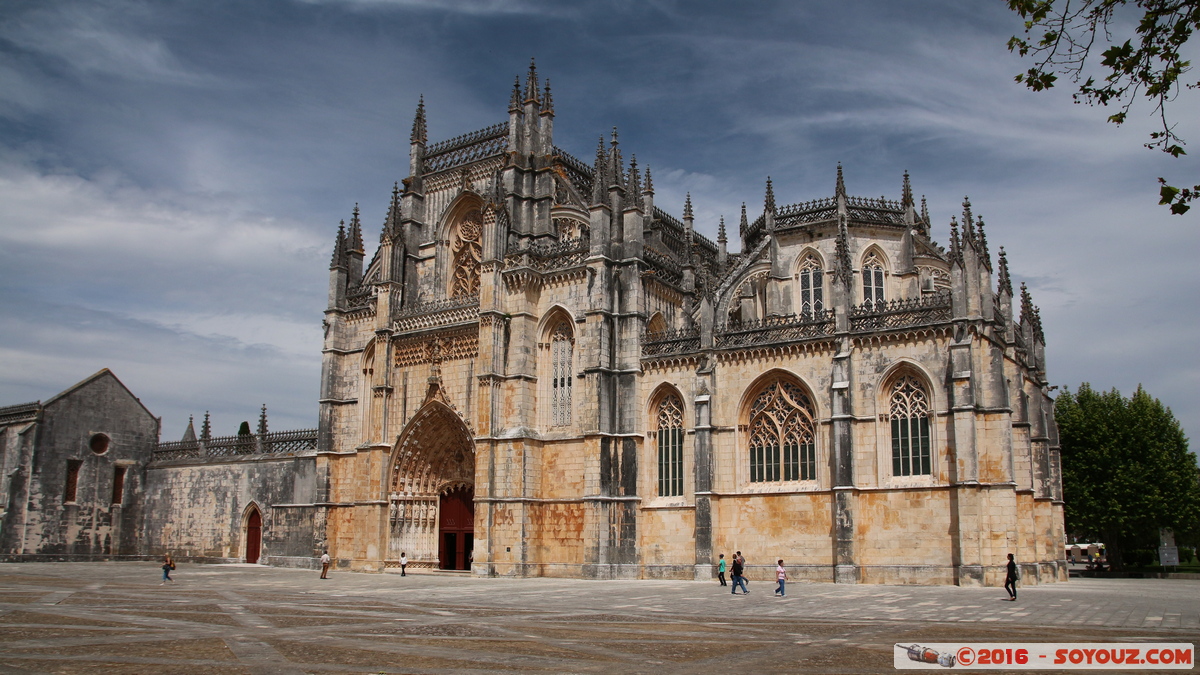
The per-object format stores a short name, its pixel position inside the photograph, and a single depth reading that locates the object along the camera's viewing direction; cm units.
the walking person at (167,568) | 2955
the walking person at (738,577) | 2527
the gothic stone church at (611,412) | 2891
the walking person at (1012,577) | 2250
